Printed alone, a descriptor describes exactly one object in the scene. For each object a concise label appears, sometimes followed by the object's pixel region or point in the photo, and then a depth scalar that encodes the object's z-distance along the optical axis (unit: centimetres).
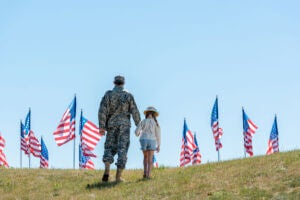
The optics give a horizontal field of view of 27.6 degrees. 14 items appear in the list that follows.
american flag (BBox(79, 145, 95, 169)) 4414
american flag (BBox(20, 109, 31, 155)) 4606
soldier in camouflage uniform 1554
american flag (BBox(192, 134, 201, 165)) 5041
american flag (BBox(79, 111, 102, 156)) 3747
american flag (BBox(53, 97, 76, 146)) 3715
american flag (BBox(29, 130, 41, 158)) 4384
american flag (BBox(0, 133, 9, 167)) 4376
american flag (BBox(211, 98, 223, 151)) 4468
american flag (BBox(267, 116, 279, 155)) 4595
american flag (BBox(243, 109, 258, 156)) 4366
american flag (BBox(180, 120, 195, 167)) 4575
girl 1574
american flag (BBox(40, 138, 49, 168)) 4606
